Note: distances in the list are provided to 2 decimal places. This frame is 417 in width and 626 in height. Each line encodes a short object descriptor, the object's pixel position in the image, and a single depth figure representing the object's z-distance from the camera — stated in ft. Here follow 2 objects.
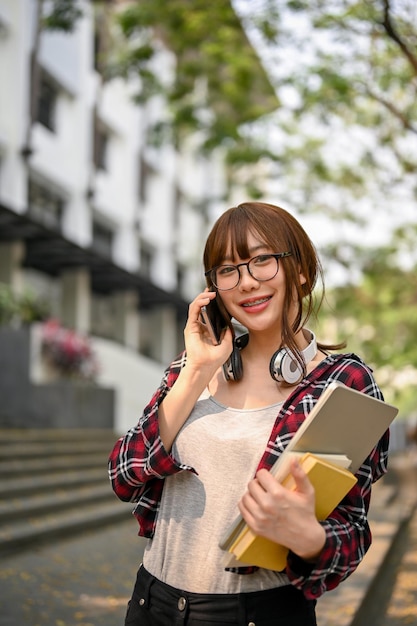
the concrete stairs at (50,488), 31.24
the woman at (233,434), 6.97
